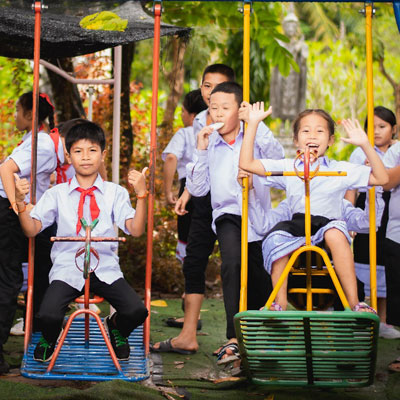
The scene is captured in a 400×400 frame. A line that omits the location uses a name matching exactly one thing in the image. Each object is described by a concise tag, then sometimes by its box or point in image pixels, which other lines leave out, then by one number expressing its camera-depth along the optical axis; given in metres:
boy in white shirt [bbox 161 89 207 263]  10.24
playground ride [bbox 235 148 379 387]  6.43
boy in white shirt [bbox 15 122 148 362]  7.47
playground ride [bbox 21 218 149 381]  7.13
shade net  8.03
